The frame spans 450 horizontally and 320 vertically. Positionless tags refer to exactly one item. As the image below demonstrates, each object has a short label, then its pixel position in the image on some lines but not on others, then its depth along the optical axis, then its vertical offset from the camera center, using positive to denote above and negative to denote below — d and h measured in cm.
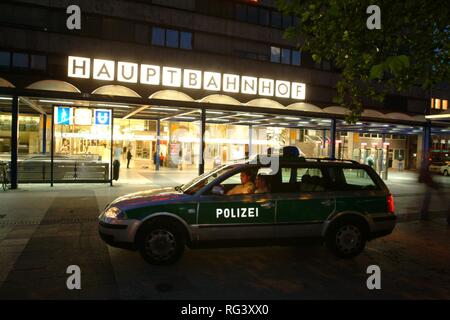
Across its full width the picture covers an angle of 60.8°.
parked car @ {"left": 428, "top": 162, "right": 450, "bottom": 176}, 3063 -89
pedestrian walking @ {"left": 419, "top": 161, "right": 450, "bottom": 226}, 1073 -97
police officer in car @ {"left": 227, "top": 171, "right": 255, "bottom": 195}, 662 -62
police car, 607 -101
